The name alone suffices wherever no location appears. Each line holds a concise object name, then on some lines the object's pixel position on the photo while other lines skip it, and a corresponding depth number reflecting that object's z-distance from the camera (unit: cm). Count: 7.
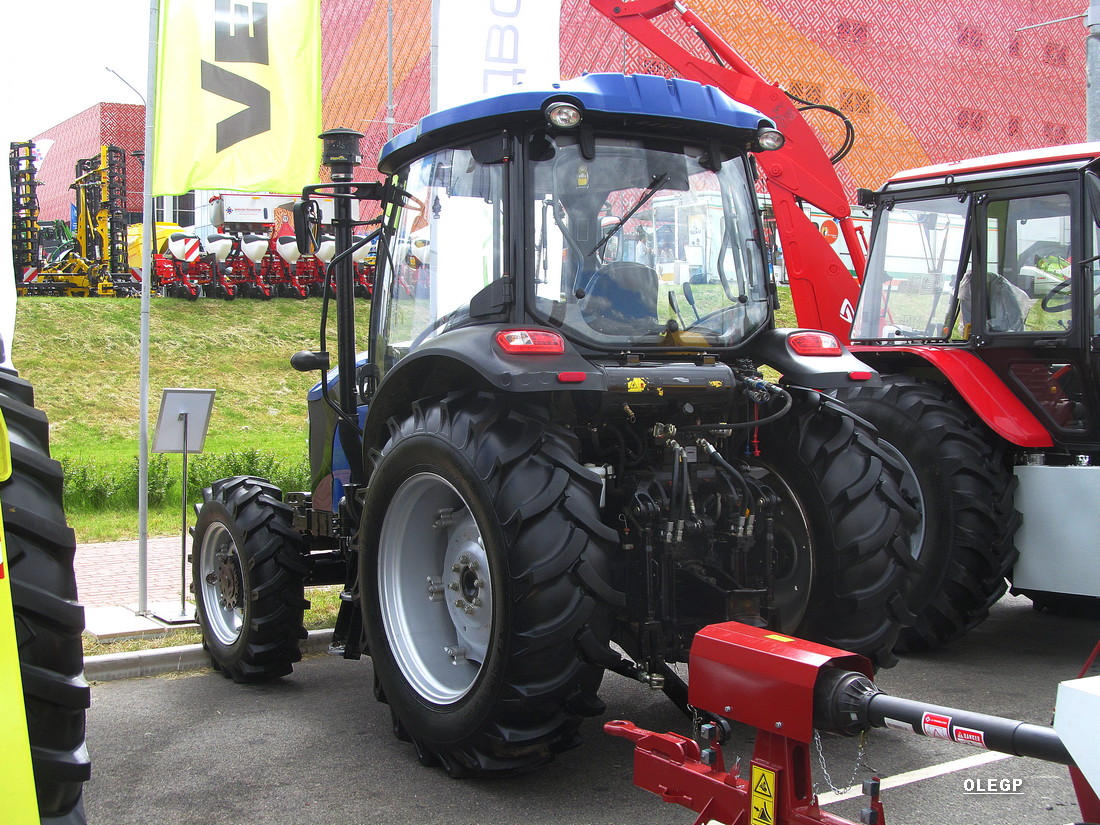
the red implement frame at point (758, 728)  286
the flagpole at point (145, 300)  702
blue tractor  407
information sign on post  740
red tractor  628
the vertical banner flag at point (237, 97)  699
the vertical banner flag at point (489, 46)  833
